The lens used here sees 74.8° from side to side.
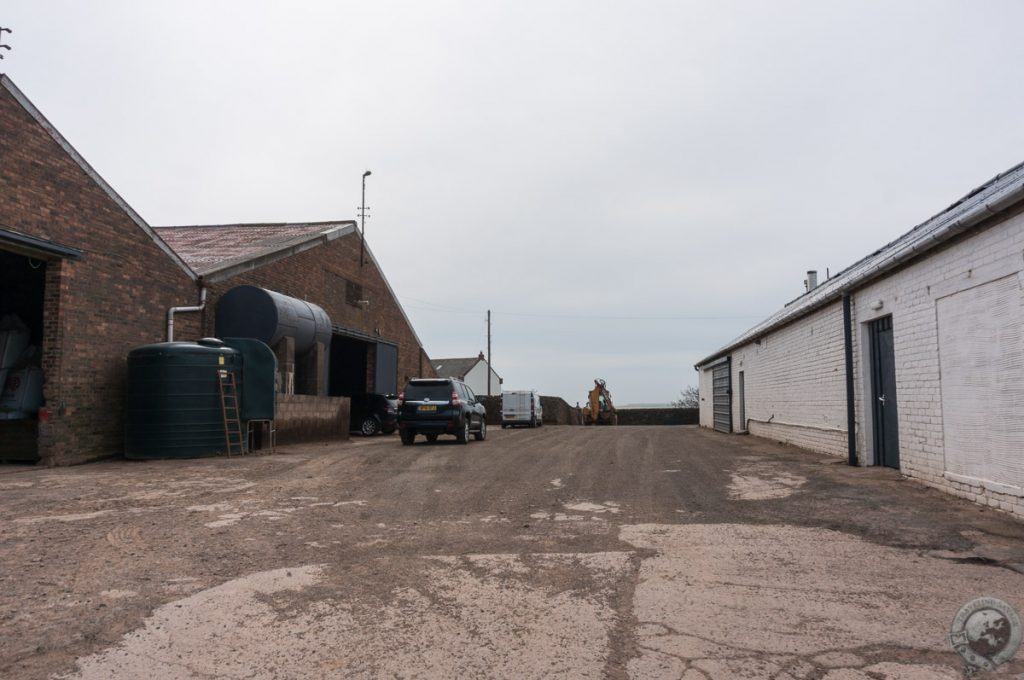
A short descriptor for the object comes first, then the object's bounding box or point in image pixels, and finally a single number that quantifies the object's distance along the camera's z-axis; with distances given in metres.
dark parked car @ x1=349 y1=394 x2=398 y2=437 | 23.27
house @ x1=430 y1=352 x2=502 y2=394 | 68.31
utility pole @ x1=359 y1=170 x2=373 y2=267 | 25.92
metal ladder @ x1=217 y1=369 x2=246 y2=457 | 13.36
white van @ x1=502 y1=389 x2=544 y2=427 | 36.03
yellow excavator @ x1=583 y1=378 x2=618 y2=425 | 46.16
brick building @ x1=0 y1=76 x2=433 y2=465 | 11.10
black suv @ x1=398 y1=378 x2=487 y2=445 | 16.56
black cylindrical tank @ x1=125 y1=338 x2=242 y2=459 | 12.62
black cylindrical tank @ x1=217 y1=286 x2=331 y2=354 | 16.39
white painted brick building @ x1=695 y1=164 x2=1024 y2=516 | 7.01
